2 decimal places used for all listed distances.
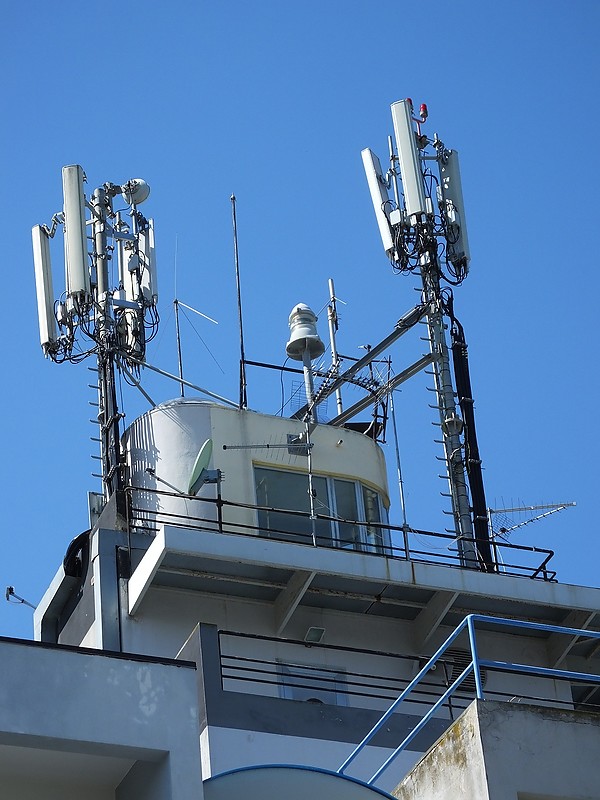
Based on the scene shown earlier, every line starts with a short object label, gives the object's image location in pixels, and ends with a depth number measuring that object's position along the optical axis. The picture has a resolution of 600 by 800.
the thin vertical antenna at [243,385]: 33.19
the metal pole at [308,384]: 33.94
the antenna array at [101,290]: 33.38
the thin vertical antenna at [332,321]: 36.50
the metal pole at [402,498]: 30.80
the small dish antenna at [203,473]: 29.61
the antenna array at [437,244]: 33.93
